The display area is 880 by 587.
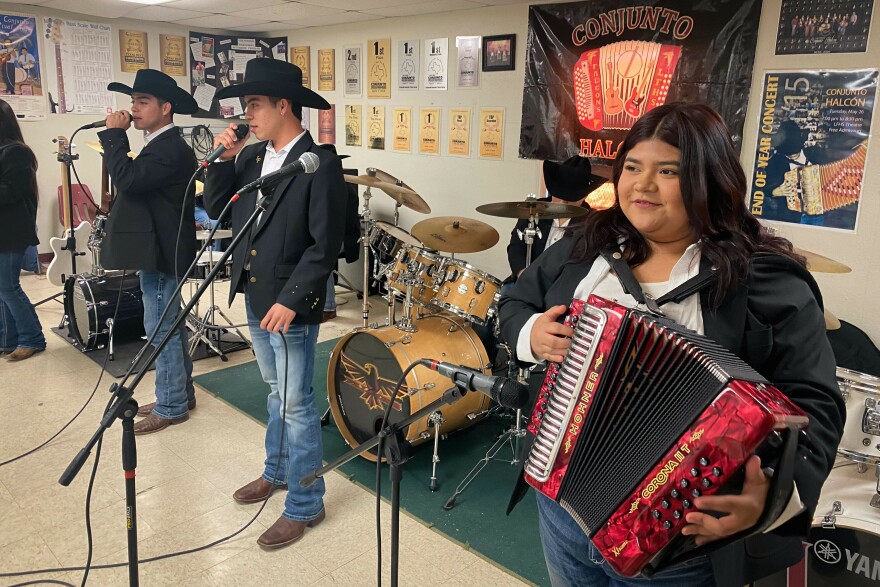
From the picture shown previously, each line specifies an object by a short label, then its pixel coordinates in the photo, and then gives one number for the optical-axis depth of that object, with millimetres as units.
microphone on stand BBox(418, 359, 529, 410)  1118
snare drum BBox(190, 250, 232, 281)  4312
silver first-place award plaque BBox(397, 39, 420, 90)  5422
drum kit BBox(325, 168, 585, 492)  2971
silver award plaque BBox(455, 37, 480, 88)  4988
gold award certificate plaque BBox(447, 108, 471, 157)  5172
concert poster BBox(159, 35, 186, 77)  6555
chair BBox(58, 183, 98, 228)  6195
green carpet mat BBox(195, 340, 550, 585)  2525
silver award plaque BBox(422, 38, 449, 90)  5195
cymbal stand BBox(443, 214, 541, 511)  3172
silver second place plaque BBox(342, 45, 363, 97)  5945
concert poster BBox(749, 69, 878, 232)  3316
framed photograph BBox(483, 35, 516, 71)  4762
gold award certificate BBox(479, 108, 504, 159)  4945
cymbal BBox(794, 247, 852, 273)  2572
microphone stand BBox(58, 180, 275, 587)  1508
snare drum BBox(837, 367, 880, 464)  1984
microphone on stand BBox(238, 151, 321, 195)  1729
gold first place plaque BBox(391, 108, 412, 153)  5633
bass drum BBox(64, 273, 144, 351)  4207
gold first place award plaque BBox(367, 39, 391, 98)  5668
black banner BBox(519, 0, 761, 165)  3723
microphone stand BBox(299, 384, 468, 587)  1361
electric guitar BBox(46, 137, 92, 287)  4594
